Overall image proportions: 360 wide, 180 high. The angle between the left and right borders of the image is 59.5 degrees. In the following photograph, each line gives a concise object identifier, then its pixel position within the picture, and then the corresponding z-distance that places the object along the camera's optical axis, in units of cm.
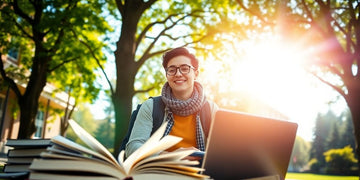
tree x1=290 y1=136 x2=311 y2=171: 9450
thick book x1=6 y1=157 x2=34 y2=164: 170
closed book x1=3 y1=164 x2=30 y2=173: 169
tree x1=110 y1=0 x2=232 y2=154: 953
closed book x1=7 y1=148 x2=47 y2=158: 170
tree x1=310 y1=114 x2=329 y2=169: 6850
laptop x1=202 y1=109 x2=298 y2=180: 136
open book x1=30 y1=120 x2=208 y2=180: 115
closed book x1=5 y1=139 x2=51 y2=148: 167
